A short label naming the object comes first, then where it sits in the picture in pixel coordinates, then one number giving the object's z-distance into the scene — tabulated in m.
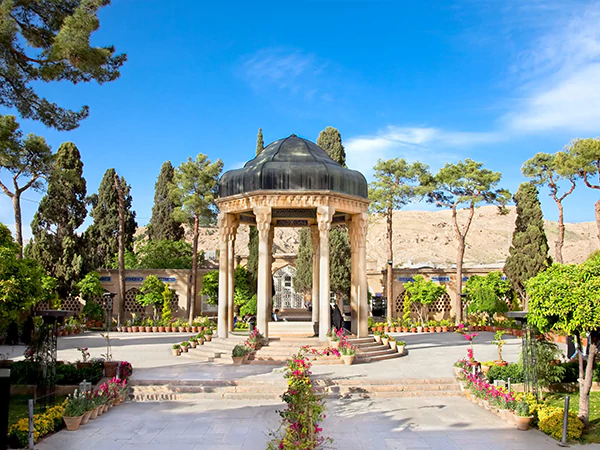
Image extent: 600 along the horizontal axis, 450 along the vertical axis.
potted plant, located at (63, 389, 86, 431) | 9.19
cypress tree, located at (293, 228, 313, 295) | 31.41
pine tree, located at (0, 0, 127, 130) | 10.86
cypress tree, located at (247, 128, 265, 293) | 31.44
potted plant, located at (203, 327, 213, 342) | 18.18
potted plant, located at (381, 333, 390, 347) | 17.55
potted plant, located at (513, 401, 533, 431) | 9.14
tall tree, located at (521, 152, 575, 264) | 29.38
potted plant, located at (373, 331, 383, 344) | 17.72
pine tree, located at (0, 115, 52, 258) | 11.90
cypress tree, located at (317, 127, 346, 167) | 31.47
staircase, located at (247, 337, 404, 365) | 15.05
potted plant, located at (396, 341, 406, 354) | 17.27
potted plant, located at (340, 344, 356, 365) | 14.82
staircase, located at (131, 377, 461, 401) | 11.67
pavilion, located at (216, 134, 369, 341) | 16.06
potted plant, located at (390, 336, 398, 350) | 17.50
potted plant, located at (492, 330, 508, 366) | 13.52
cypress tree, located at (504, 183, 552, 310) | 28.59
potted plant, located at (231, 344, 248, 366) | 14.68
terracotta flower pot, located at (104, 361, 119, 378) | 13.14
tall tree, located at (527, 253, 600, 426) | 8.42
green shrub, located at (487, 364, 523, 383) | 12.00
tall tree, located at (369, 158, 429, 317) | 32.03
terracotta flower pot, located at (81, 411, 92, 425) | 9.52
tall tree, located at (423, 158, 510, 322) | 30.62
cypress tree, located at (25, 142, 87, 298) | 30.11
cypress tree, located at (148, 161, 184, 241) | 40.59
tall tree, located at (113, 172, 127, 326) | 30.56
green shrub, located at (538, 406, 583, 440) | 8.48
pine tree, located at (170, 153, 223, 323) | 31.94
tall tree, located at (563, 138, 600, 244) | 27.97
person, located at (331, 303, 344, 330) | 18.78
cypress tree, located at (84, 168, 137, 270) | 35.72
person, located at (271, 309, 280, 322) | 20.70
